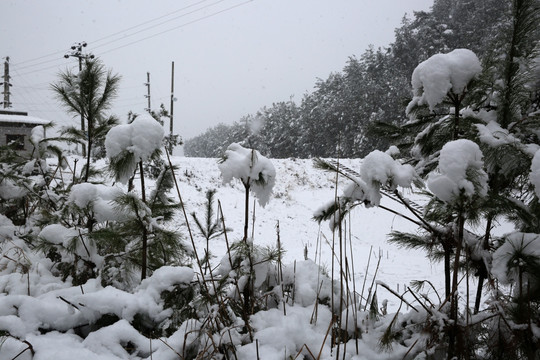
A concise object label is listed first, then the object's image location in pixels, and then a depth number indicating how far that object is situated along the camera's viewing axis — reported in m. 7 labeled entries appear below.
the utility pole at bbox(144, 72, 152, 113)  24.63
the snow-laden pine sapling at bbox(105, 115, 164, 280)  1.52
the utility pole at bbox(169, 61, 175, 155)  16.88
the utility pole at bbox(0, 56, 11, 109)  24.22
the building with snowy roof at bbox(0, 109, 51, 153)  15.53
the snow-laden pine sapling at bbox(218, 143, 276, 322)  1.51
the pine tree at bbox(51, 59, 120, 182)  2.45
